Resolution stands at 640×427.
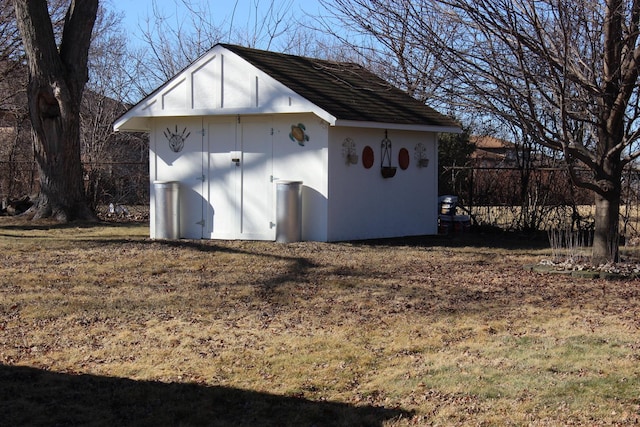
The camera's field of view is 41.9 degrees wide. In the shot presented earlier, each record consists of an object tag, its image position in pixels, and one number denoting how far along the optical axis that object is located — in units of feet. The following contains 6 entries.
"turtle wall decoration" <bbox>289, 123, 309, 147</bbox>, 49.06
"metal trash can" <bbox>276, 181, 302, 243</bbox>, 47.91
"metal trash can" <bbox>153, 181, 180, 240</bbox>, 51.49
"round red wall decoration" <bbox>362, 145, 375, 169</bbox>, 51.11
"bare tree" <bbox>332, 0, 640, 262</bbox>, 31.35
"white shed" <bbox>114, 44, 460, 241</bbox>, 48.83
